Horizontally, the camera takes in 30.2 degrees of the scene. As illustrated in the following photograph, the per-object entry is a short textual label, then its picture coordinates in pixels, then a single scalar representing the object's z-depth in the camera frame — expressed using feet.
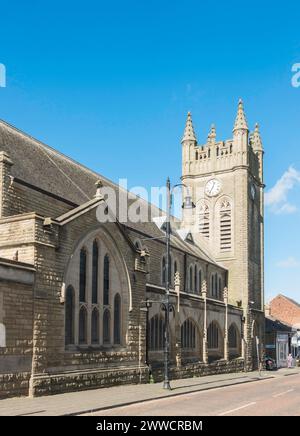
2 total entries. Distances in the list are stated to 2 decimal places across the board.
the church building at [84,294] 67.87
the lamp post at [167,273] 82.89
